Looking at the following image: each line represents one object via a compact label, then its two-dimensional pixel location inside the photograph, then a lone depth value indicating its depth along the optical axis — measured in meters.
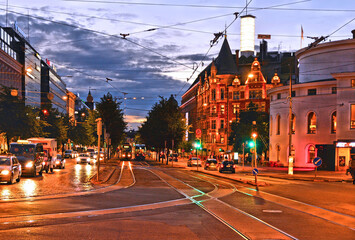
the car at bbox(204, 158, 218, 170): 52.47
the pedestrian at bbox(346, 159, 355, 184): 34.62
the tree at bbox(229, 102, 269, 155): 73.25
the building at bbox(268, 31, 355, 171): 50.69
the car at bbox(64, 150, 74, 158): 94.12
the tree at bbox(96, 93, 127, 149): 82.38
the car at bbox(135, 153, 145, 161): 92.00
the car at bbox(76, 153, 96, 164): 63.06
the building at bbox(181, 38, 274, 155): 96.44
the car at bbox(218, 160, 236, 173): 46.50
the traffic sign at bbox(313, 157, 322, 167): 36.74
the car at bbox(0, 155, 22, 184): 23.75
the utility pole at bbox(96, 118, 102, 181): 25.33
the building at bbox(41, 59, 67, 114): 118.81
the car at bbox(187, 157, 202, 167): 64.61
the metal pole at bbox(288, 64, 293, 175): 42.78
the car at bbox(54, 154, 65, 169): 44.76
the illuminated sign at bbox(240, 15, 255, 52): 78.75
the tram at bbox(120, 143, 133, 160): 91.72
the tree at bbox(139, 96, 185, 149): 74.53
